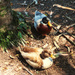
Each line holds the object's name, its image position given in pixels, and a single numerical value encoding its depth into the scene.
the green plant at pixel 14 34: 2.93
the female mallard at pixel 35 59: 2.58
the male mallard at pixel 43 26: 3.67
